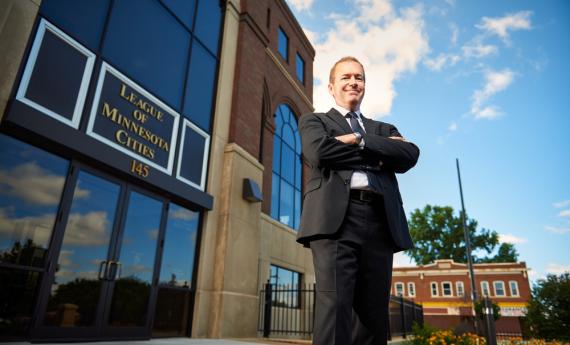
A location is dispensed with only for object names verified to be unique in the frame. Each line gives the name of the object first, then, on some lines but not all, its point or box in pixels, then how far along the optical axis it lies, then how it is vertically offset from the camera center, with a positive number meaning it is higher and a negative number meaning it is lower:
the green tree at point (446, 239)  50.69 +8.88
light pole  17.03 +2.93
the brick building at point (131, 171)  5.22 +2.17
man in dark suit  1.52 +0.33
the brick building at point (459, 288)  40.62 +1.93
